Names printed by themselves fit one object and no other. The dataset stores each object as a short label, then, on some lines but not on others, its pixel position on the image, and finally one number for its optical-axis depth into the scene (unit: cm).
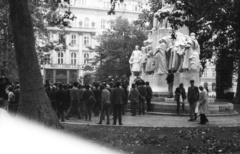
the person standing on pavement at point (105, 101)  1466
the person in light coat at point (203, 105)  1455
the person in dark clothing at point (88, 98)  1689
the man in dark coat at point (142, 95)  1886
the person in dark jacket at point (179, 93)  1678
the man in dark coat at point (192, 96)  1555
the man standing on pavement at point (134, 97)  1831
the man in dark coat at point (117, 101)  1412
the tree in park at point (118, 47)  4916
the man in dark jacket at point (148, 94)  1896
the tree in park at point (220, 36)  3300
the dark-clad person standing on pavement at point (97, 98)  1845
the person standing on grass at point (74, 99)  1684
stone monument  2138
